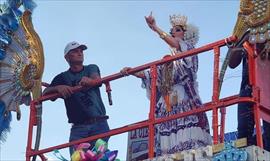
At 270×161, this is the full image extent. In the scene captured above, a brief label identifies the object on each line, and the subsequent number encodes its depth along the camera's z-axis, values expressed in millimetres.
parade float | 7160
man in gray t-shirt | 9875
